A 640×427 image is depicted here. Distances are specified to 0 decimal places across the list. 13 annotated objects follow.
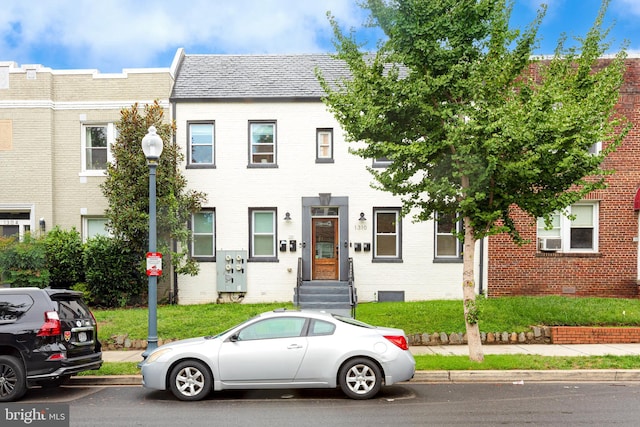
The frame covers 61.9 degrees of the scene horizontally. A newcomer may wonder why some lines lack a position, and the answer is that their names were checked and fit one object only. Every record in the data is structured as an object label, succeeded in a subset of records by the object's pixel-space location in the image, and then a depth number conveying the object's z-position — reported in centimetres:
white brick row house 1666
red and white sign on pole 1009
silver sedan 798
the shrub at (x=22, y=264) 1470
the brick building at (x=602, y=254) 1633
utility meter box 1666
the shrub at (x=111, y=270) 1549
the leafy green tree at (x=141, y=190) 1508
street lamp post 1009
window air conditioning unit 1645
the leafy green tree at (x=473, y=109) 902
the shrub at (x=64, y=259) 1555
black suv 809
